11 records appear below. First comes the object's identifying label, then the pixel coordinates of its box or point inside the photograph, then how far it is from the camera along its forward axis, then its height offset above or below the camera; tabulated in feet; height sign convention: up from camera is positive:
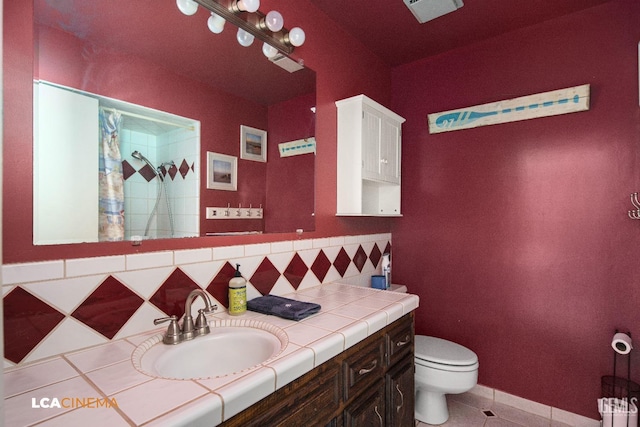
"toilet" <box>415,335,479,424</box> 6.24 -3.23
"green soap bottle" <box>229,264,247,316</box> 4.48 -1.21
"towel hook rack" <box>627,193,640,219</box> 5.96 +0.07
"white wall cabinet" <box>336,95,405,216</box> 6.61 +1.32
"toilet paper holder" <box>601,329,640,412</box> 5.80 -3.18
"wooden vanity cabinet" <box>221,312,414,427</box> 3.01 -2.09
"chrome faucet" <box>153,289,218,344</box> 3.59 -1.34
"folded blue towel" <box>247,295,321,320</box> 4.25 -1.35
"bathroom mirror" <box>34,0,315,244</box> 3.27 +1.47
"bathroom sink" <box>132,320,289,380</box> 3.36 -1.58
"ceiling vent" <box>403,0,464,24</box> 6.23 +4.06
